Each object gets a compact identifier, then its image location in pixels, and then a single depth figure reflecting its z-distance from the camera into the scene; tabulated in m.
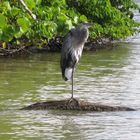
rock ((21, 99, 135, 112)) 19.39
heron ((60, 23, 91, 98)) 19.34
